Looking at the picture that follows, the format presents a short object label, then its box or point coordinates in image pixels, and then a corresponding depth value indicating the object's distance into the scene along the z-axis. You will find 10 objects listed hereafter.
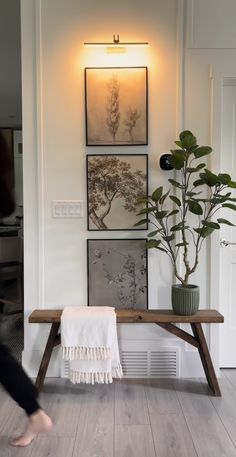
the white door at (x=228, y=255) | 2.95
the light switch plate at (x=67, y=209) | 2.85
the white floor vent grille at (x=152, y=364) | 2.88
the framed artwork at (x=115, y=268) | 2.86
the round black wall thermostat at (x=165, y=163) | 2.81
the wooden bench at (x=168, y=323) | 2.60
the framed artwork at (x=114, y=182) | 2.84
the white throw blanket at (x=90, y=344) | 2.54
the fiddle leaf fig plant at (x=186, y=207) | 2.56
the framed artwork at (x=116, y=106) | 2.81
